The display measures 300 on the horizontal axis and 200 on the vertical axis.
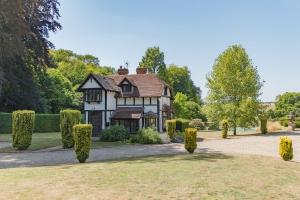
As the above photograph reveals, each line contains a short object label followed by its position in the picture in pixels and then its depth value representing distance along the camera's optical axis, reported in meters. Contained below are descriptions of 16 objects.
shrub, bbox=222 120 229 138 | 27.46
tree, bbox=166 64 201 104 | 59.26
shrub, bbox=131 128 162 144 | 22.87
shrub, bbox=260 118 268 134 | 31.59
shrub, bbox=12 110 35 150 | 19.14
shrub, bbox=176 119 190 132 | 31.63
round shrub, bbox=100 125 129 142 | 24.44
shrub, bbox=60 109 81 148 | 19.97
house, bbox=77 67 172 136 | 30.48
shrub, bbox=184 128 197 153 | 15.88
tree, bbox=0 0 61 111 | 20.70
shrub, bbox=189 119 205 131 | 41.32
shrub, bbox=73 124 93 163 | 13.54
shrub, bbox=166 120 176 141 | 24.81
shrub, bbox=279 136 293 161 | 13.70
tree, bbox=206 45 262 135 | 30.91
